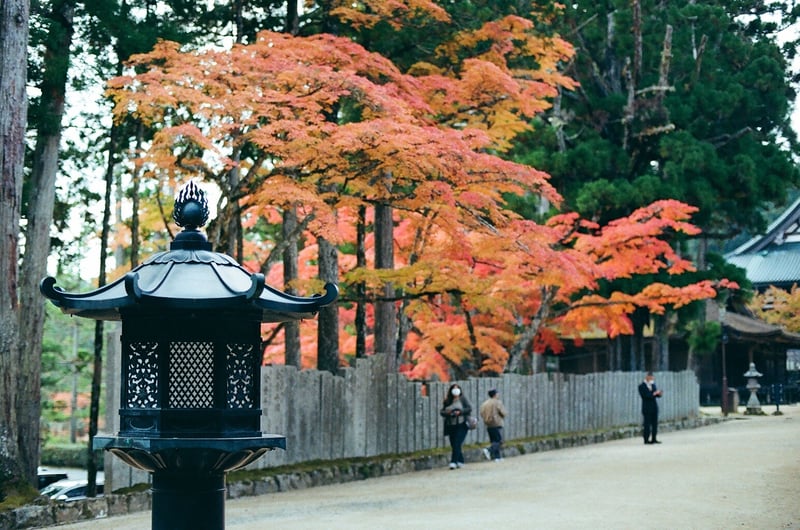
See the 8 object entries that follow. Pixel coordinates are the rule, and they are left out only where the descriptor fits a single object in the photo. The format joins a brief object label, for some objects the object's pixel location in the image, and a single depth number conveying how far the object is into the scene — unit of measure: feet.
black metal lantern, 18.45
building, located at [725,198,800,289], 140.77
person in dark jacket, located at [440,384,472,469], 60.95
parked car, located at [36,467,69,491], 69.08
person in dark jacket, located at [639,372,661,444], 73.41
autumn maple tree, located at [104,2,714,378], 49.39
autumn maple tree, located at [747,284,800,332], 131.23
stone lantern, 112.98
